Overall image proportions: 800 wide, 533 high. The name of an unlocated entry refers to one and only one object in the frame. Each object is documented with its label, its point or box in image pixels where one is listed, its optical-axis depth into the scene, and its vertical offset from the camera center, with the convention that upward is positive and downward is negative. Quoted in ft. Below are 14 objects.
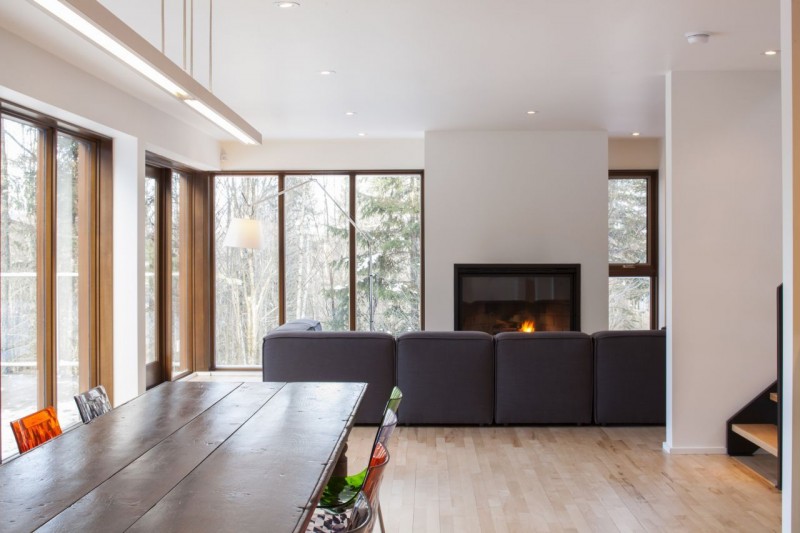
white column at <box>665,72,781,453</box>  15.99 +0.37
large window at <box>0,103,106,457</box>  15.52 +0.02
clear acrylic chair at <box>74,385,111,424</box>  10.18 -1.95
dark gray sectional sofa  17.88 -2.59
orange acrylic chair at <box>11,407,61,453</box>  8.76 -1.99
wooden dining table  5.97 -2.01
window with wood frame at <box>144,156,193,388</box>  23.47 -0.15
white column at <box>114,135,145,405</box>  19.60 -0.10
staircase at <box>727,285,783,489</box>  15.64 -3.47
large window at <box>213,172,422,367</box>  28.07 +0.23
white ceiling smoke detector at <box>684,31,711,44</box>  13.57 +4.20
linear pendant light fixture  6.14 +2.11
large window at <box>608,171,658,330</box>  28.27 +0.60
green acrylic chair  8.55 -2.98
